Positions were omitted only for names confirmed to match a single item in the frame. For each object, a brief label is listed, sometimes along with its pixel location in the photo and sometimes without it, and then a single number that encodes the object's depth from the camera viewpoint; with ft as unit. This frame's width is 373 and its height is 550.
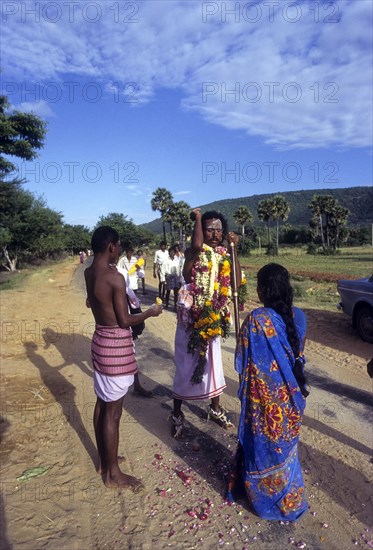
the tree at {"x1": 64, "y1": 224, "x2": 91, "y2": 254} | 218.81
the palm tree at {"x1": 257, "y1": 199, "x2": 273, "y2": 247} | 167.58
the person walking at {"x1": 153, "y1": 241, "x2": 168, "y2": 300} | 35.20
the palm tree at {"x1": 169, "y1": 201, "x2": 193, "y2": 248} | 160.15
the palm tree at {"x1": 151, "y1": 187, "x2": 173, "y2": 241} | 161.07
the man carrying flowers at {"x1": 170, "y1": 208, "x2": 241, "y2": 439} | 12.16
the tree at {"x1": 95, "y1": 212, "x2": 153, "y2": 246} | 227.24
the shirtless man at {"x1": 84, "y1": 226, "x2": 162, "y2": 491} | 9.70
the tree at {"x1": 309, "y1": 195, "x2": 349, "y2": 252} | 170.40
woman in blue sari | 8.45
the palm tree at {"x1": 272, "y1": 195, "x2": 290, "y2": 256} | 166.40
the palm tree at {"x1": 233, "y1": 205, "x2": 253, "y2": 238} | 182.84
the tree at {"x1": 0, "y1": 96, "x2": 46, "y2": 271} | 47.32
